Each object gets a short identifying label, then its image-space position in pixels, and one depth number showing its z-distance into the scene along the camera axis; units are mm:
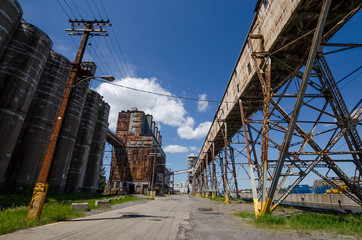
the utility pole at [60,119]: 6680
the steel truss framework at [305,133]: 7543
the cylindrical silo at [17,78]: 14367
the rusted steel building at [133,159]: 44969
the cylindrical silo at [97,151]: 28375
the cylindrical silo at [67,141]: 20594
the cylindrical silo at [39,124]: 16512
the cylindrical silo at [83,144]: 24312
